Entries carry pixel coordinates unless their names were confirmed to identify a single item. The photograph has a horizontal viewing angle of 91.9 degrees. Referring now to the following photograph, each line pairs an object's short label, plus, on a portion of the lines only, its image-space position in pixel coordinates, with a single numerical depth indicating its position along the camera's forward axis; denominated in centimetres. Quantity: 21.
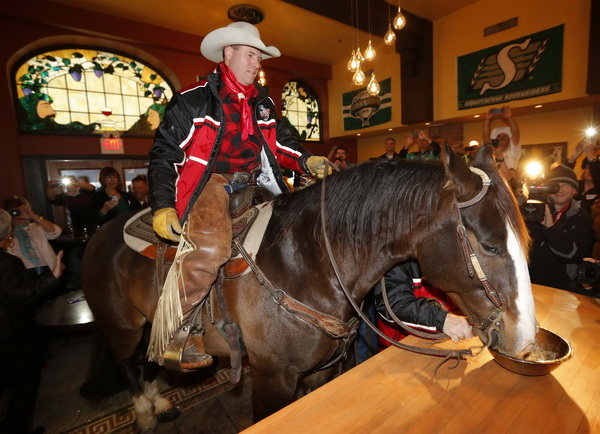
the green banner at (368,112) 1040
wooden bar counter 100
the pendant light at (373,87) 573
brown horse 109
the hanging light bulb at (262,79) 595
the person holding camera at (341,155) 566
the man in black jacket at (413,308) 148
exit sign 778
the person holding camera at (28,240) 345
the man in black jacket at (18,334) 220
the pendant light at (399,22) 469
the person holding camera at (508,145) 473
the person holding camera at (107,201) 496
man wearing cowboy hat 145
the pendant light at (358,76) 548
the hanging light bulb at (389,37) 489
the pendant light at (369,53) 511
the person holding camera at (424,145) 551
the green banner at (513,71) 702
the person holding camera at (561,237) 264
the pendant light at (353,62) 546
